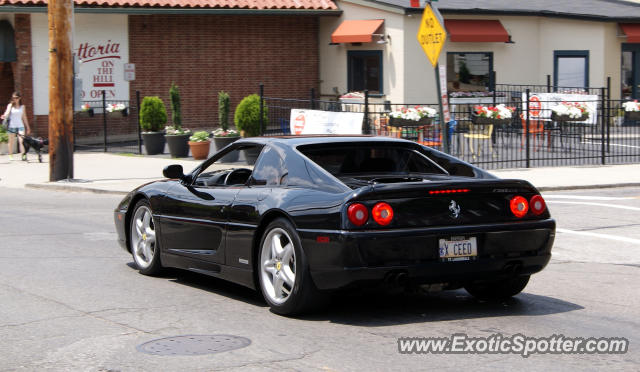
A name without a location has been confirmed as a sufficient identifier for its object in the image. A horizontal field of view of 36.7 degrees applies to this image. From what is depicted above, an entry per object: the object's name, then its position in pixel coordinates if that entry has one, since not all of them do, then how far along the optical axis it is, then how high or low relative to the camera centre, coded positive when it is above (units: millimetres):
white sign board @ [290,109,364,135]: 20266 +88
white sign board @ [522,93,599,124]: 22875 +475
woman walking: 25078 +337
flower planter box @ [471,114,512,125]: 21875 +83
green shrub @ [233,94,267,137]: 23312 +236
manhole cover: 6402 -1477
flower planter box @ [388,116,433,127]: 20688 +59
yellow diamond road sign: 17203 +1626
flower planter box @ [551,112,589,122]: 22688 +116
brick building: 28406 +2535
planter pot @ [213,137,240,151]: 23561 -335
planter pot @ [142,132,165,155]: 25500 -368
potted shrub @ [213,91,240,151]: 23625 -96
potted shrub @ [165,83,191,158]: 24172 -180
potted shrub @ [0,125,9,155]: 26719 -304
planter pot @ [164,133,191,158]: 24156 -410
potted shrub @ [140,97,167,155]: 25375 +138
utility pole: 19094 +794
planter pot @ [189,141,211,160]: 23438 -522
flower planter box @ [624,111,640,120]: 23375 +167
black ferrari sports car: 7008 -750
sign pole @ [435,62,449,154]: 17812 +63
